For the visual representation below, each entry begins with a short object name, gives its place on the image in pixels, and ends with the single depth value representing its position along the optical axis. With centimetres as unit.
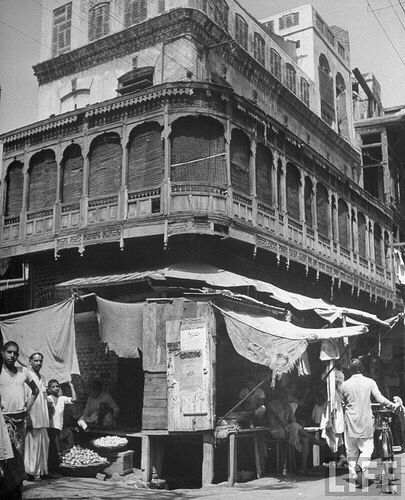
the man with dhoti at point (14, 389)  852
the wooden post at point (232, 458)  1071
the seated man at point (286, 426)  1209
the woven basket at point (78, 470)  1105
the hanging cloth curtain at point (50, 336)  1145
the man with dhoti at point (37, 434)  1007
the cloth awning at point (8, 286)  1778
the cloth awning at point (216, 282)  1415
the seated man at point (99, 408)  1304
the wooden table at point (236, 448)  1080
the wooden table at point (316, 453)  1281
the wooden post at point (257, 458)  1141
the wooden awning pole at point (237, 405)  1105
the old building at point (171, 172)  1549
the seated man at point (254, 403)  1191
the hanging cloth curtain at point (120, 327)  1183
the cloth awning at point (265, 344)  1130
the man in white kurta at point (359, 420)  990
